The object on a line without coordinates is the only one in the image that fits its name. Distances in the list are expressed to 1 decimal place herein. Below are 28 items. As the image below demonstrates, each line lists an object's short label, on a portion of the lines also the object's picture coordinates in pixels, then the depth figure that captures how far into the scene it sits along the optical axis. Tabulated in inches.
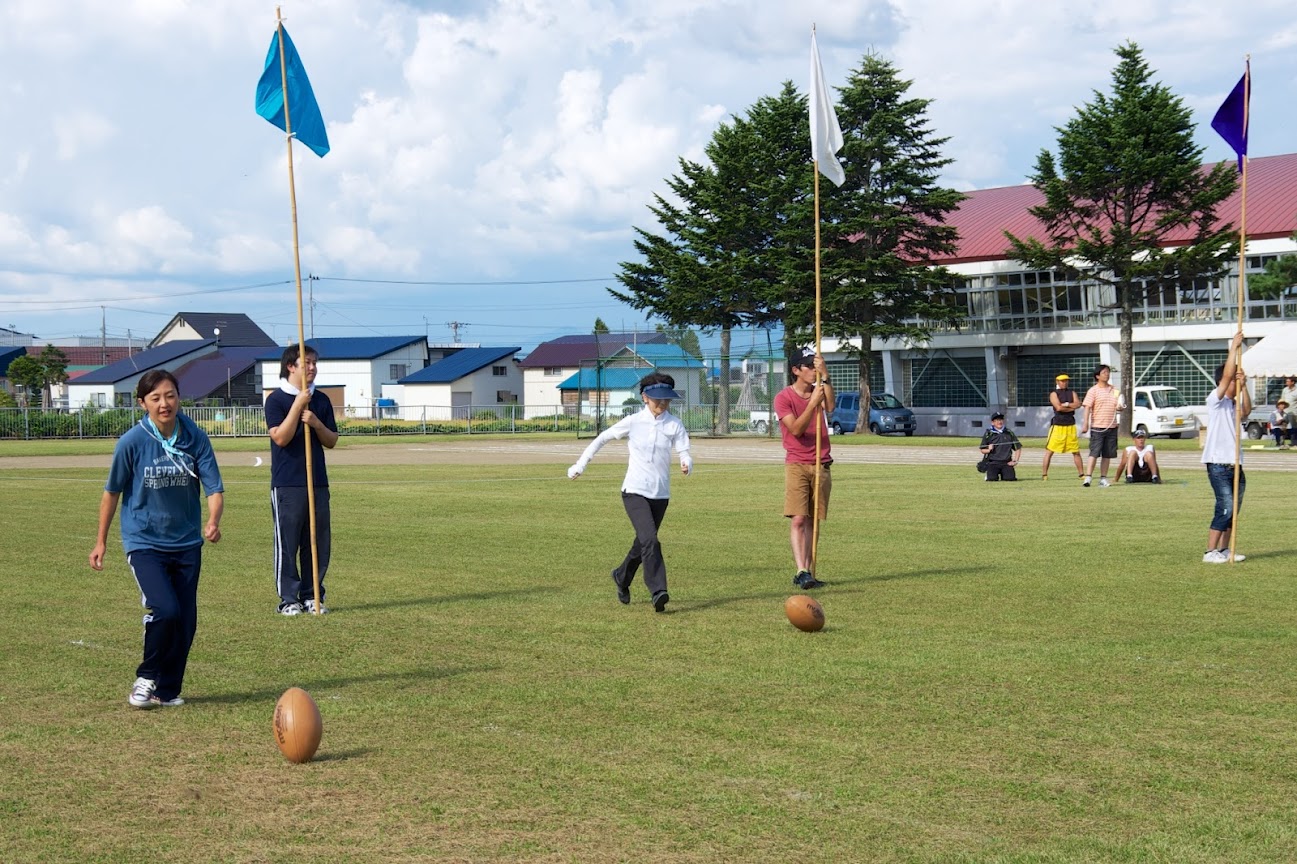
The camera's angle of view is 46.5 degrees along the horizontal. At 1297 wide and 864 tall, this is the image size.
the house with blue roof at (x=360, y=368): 4367.6
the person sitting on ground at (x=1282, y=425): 1647.4
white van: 2169.0
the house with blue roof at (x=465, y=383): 4153.5
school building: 2508.6
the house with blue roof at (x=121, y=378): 4436.5
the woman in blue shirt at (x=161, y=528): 323.9
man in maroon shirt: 512.4
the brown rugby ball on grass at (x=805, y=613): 418.0
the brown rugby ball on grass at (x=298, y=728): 274.4
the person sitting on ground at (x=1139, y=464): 1067.9
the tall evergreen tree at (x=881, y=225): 2409.0
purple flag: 611.2
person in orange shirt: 1029.2
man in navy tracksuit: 468.4
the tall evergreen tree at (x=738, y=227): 2522.1
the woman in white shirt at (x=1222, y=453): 573.9
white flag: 558.3
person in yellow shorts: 1091.9
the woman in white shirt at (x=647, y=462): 480.4
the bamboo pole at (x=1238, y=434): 564.1
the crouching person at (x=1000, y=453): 1105.4
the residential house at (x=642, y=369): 2449.6
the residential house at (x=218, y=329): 5472.4
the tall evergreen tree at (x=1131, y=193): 2249.0
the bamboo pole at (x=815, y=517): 509.4
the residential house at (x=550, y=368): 4298.7
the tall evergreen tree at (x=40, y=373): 4222.4
